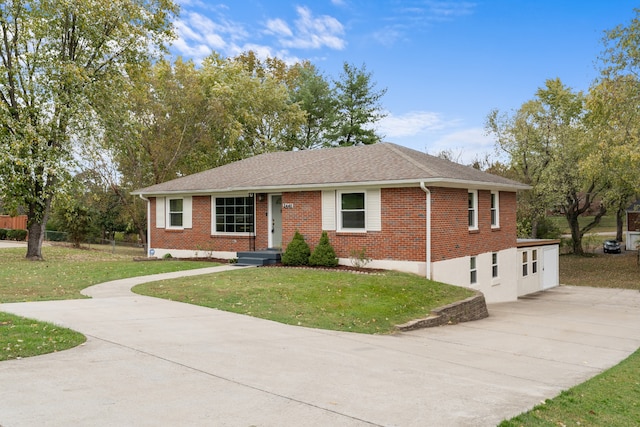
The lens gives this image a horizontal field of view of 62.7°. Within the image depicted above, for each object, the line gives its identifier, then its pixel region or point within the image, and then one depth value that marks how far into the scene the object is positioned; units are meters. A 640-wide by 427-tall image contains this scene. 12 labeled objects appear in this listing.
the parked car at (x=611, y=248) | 42.94
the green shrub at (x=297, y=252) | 17.59
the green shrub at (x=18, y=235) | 39.91
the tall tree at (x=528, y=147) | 34.34
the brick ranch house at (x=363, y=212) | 16.42
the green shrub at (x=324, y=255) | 17.14
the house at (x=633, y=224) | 46.53
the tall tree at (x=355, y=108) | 43.41
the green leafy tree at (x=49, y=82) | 21.61
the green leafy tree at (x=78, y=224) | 34.78
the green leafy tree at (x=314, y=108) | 43.50
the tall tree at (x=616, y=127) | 24.31
